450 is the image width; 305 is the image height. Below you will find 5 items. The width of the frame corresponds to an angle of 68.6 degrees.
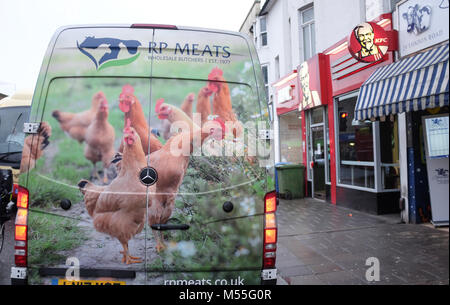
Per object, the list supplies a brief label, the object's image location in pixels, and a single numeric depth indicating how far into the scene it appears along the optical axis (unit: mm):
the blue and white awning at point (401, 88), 4920
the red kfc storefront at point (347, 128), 7340
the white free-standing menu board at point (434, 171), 5043
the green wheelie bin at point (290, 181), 10930
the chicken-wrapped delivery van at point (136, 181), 2508
